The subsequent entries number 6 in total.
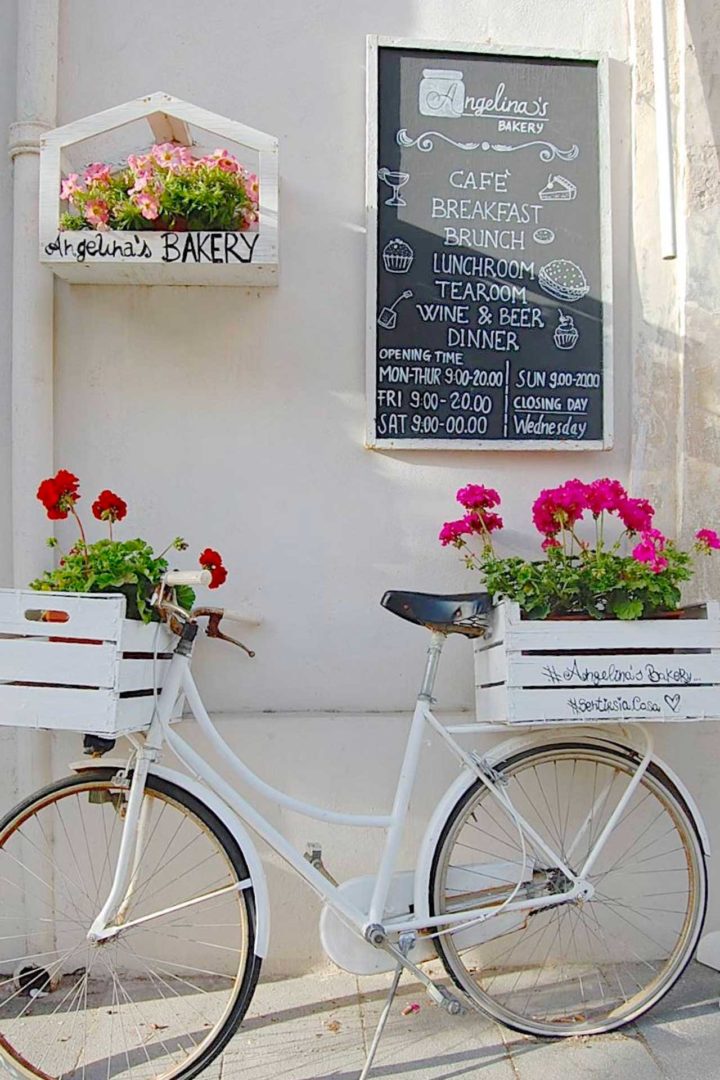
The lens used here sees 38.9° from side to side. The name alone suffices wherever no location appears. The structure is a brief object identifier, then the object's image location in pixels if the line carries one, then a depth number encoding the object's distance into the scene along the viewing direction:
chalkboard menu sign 3.61
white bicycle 2.89
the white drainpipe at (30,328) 3.45
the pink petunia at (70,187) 3.18
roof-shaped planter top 3.18
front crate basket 2.64
